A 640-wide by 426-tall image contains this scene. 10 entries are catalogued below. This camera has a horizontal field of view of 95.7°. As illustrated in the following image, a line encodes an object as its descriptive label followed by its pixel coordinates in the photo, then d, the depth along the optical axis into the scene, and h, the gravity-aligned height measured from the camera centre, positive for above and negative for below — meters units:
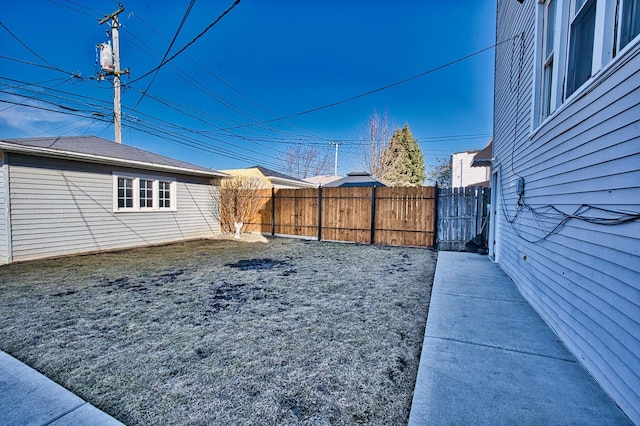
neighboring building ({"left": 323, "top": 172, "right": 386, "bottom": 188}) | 13.55 +1.04
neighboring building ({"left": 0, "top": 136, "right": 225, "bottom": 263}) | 6.11 +0.00
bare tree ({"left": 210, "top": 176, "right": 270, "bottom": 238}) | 10.64 +0.00
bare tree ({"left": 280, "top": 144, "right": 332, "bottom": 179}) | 28.73 +4.04
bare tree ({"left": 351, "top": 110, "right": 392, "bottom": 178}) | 23.62 +5.21
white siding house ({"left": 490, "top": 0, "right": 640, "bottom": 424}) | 1.71 +0.18
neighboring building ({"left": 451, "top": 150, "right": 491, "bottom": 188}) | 20.50 +2.29
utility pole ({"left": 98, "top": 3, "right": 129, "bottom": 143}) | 10.38 +4.65
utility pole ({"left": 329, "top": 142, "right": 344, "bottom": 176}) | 27.40 +3.52
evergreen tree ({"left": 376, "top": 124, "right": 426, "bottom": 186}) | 23.88 +3.44
